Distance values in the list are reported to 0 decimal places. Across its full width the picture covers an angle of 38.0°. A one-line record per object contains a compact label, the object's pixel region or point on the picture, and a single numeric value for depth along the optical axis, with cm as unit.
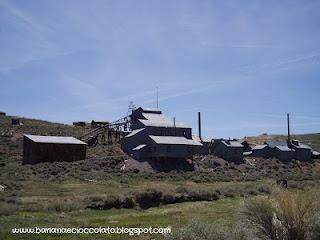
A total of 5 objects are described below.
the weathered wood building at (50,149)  6369
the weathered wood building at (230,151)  8272
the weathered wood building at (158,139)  6794
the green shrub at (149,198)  3600
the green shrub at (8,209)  2735
